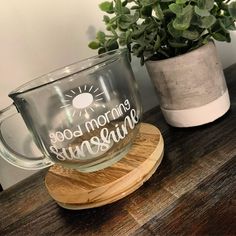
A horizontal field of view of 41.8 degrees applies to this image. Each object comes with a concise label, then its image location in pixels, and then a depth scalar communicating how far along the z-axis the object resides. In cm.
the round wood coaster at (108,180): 36
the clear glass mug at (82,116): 36
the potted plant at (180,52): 42
